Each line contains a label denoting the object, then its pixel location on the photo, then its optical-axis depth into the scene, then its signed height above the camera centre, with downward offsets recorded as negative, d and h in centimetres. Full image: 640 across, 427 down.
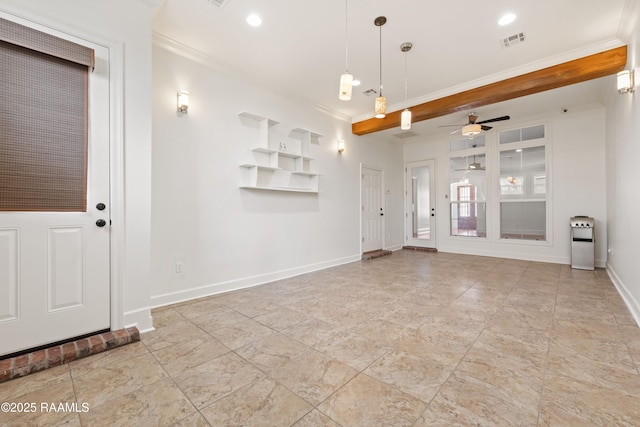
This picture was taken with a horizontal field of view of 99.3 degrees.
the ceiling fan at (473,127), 489 +160
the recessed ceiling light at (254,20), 283 +208
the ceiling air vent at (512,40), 319 +210
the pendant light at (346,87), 237 +113
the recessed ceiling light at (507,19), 285 +210
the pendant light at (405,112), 299 +114
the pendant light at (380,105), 259 +106
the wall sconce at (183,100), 324 +138
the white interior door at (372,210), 629 +12
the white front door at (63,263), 195 -36
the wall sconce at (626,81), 290 +143
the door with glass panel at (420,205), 725 +28
